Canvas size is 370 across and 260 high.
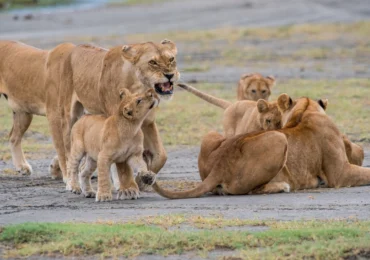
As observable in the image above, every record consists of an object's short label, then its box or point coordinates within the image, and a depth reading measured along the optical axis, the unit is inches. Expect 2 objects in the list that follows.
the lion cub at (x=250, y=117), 823.3
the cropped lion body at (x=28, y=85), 856.3
